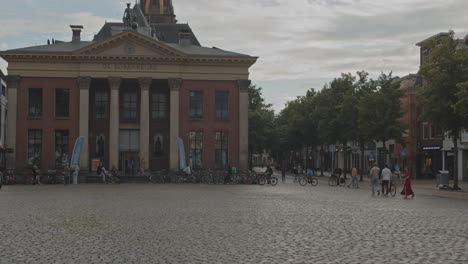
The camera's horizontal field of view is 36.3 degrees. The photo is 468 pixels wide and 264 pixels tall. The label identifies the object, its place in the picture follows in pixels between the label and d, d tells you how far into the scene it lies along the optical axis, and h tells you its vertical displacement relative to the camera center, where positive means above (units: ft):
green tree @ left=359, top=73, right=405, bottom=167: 202.08 +13.08
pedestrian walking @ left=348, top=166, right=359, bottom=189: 170.09 -4.64
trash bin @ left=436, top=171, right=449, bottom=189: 156.97 -4.41
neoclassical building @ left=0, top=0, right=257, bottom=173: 226.58 +18.37
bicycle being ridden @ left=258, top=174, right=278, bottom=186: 189.98 -5.42
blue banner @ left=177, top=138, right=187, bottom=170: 211.41 +1.35
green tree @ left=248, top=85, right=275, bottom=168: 312.50 +13.45
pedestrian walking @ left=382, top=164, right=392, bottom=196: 129.72 -3.11
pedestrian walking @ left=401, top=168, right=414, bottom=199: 122.62 -4.86
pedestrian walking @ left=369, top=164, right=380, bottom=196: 132.46 -3.08
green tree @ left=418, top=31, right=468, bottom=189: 145.79 +15.92
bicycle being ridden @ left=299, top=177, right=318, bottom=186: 188.96 -5.68
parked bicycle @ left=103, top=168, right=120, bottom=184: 197.88 -4.92
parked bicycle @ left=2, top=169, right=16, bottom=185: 189.26 -5.04
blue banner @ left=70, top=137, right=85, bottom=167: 207.31 +2.41
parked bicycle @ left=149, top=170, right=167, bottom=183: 203.31 -5.30
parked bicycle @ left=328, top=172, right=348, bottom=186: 189.78 -5.40
